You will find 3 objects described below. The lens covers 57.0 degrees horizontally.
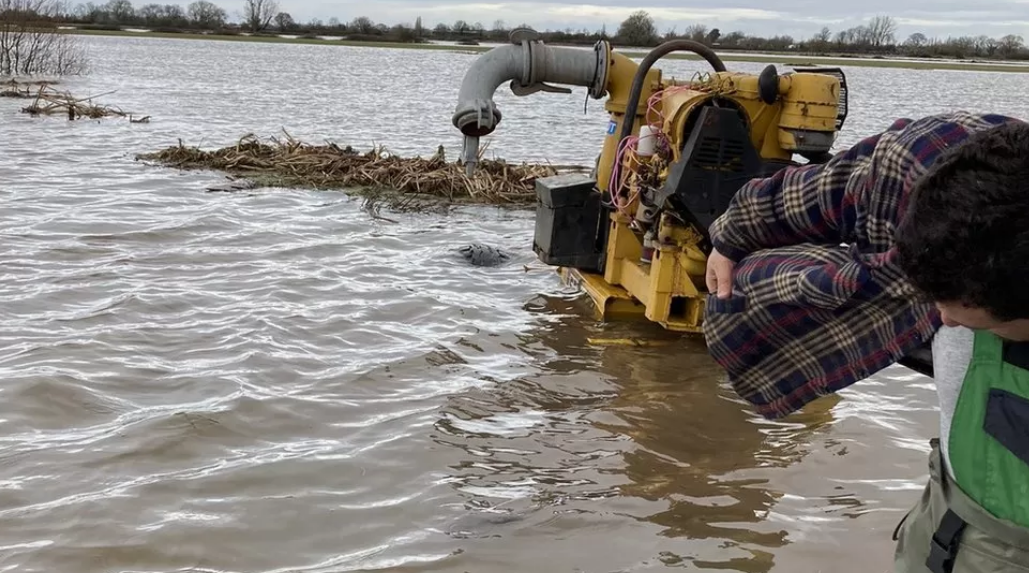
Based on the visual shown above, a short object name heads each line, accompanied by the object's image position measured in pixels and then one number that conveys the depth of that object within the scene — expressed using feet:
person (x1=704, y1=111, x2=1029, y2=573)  5.51
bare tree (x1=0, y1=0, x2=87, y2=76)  88.33
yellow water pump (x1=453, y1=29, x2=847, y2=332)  16.79
